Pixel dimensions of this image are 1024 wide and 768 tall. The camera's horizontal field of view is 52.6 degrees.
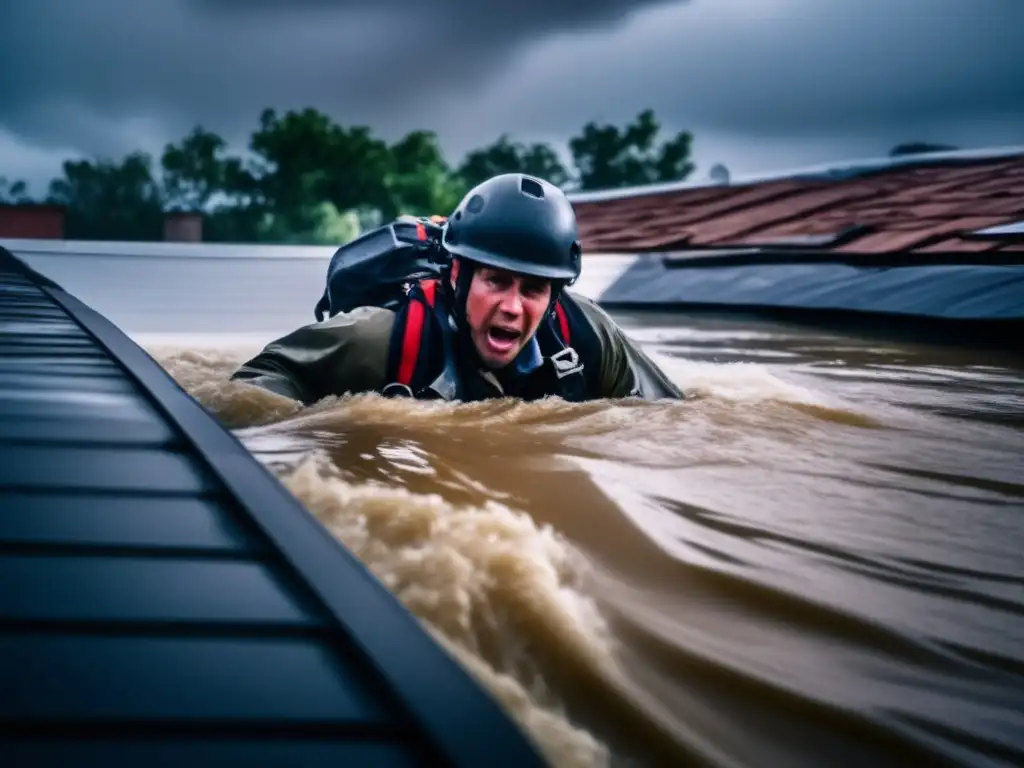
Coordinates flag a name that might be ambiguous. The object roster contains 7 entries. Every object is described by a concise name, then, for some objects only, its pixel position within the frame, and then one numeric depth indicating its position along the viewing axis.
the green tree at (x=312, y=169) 39.66
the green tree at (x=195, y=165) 42.22
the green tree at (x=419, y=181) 39.34
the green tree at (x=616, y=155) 45.09
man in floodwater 4.11
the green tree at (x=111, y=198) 40.41
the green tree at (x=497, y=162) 43.53
